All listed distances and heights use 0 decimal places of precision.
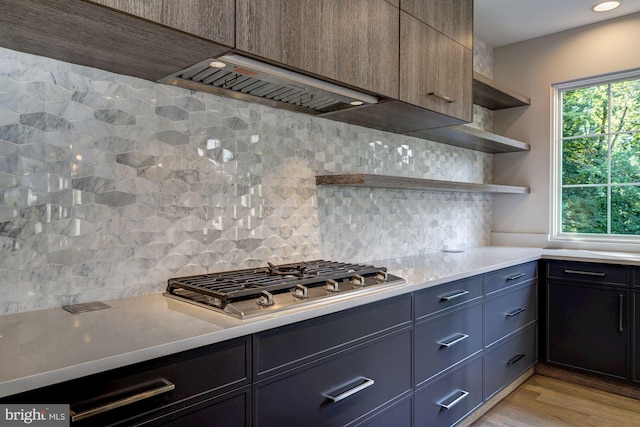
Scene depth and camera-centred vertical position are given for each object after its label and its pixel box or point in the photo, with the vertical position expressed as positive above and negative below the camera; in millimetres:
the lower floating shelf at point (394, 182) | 2043 +156
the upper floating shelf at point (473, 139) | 2729 +520
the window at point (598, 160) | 3182 +414
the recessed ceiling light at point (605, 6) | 2904 +1443
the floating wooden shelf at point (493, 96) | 2947 +910
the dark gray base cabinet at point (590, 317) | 2723 -711
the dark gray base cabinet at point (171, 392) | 897 -424
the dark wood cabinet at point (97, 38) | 1059 +496
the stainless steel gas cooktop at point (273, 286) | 1319 -268
